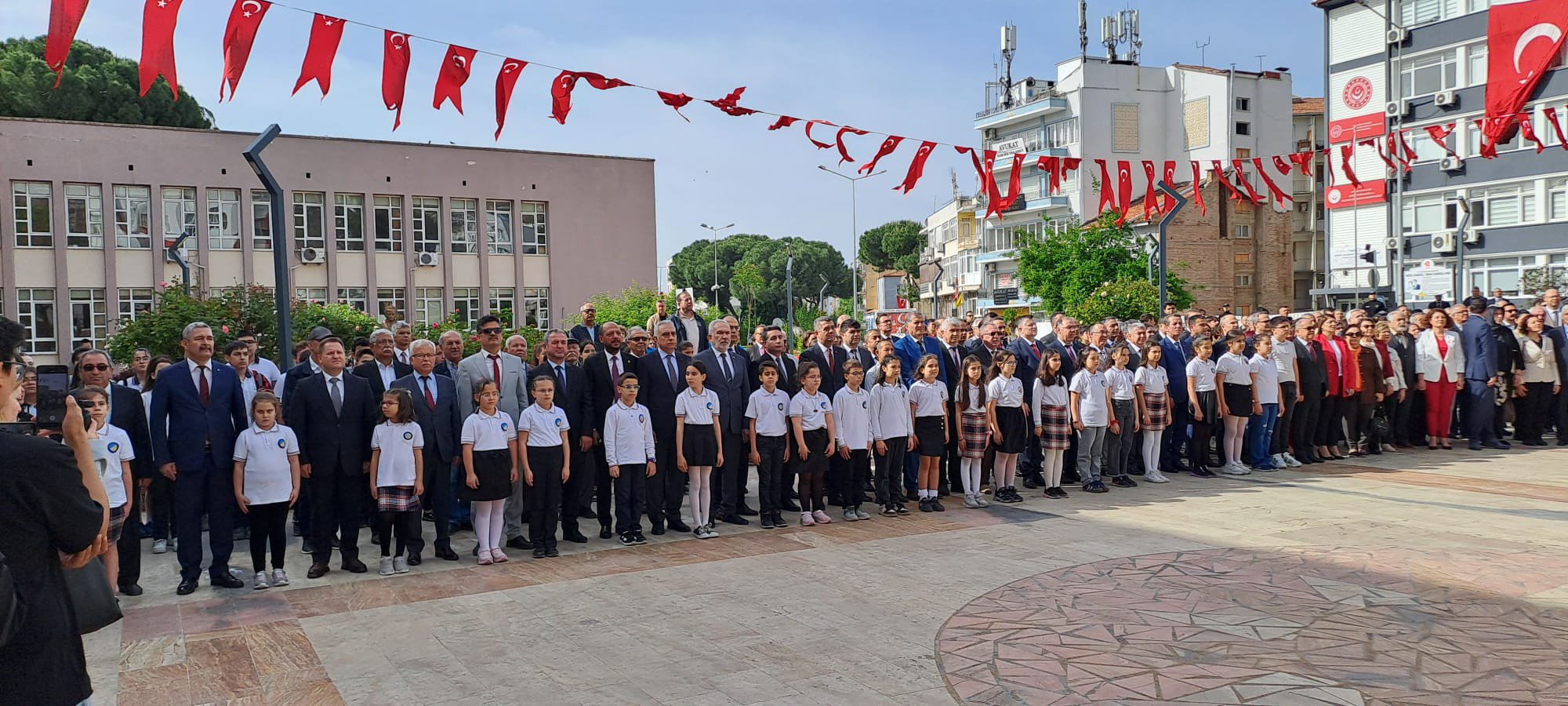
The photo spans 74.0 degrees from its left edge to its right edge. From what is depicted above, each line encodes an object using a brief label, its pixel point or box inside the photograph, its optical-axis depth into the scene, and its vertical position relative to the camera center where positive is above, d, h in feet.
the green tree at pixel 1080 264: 126.00 +7.50
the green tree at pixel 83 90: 123.13 +31.76
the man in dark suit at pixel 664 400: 29.14 -1.83
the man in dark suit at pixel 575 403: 28.68 -1.84
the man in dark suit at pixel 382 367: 27.71 -0.67
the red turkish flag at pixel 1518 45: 77.66 +21.89
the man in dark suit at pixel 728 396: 29.86 -1.83
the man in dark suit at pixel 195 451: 23.24 -2.35
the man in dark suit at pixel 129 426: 22.75 -1.84
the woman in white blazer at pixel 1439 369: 42.83 -2.25
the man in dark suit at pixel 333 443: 24.43 -2.37
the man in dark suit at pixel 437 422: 25.76 -2.03
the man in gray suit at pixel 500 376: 28.53 -1.01
